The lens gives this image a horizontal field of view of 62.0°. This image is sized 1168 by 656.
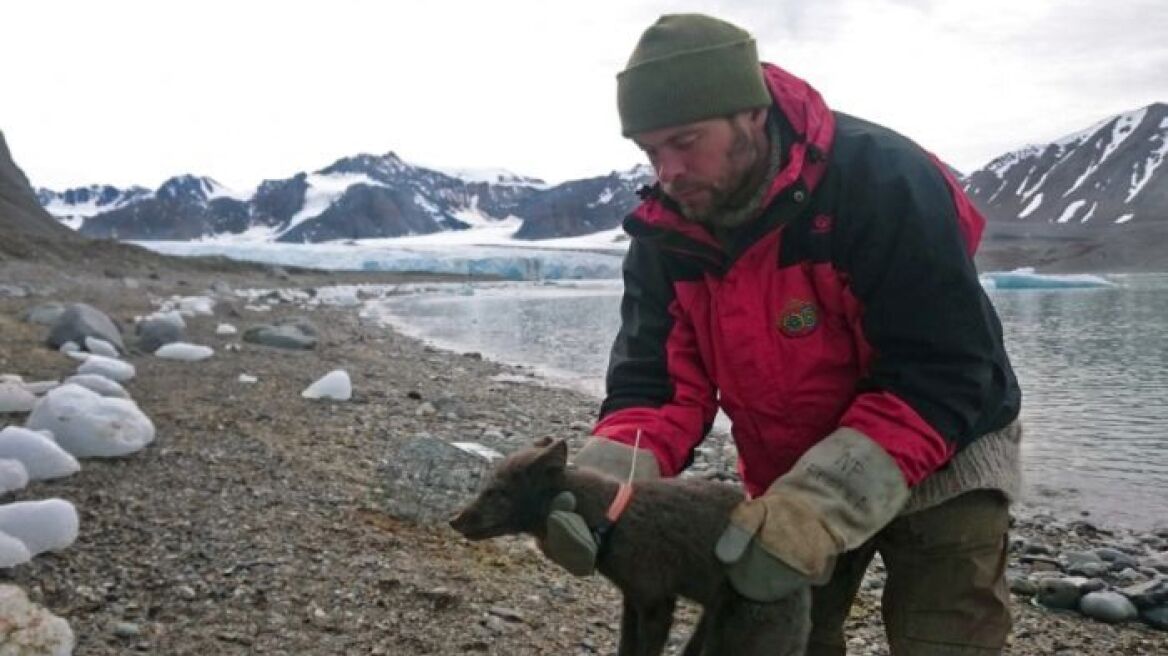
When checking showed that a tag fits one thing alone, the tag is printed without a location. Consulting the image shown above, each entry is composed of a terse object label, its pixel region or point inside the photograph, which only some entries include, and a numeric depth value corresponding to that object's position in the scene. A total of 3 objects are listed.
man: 2.16
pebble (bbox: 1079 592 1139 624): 4.59
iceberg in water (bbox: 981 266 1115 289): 41.59
